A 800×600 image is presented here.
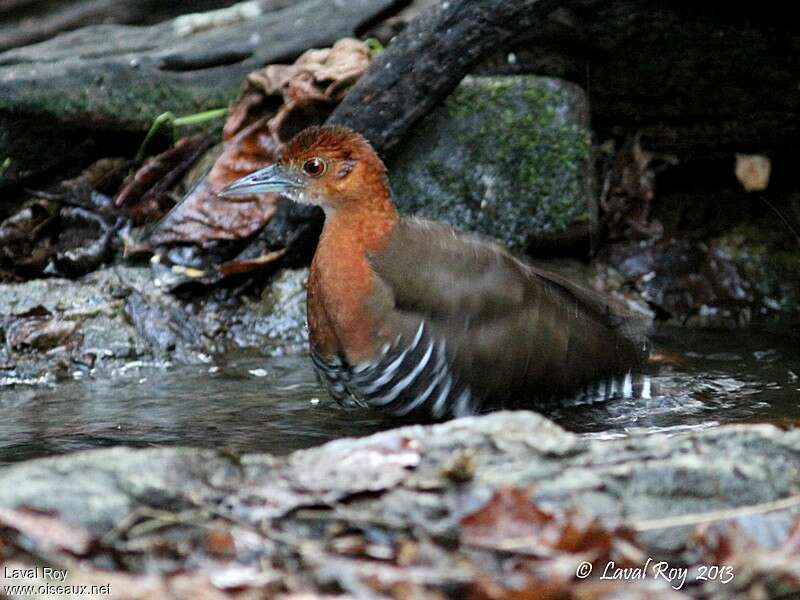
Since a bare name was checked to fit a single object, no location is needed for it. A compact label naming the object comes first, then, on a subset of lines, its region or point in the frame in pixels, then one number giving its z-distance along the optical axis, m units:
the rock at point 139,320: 10.51
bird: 7.89
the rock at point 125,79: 12.70
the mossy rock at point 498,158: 11.91
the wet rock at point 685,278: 12.80
